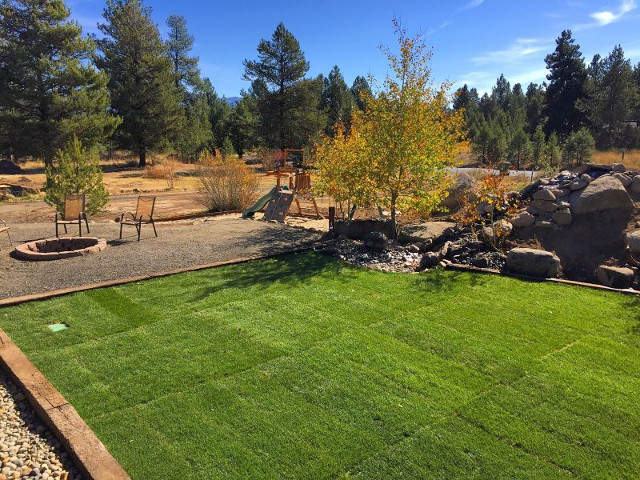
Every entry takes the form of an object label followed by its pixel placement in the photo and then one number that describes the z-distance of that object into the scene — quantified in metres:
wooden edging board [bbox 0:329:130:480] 2.90
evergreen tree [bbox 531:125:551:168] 30.19
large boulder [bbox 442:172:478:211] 11.66
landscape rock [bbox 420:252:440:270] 7.73
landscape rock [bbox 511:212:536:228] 8.44
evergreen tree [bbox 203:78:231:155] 42.19
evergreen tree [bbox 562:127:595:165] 28.23
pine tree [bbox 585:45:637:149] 35.91
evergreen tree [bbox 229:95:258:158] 37.94
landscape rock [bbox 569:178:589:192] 8.77
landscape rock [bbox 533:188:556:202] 8.66
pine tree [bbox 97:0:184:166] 31.39
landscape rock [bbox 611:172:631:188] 8.87
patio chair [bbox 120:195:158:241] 9.70
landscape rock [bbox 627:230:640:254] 7.13
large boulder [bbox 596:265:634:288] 6.49
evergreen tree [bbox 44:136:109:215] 11.23
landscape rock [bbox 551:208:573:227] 8.29
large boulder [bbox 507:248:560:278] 6.86
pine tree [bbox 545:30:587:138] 40.50
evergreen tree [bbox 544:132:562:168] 27.33
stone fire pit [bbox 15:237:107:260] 7.81
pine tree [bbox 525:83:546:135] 46.35
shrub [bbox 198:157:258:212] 15.27
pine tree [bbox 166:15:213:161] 45.88
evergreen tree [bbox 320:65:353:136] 43.97
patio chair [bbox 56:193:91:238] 9.52
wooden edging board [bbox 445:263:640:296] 6.24
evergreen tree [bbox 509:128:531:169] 34.25
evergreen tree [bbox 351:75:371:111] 58.12
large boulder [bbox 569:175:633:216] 8.27
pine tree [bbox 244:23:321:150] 34.69
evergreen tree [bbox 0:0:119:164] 22.80
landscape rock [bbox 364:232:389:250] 8.72
